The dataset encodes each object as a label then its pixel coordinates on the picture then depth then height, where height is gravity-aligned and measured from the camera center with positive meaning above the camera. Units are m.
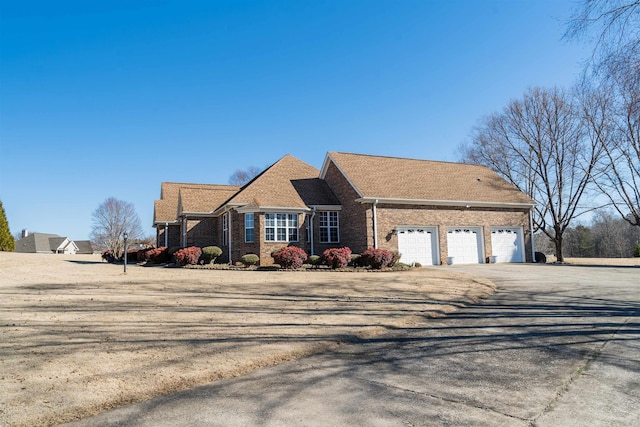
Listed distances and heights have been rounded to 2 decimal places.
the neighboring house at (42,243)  74.62 +2.84
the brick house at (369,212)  21.75 +2.18
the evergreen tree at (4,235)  41.86 +2.55
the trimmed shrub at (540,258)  26.42 -0.89
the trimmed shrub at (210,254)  22.47 -0.02
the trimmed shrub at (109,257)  34.46 -0.04
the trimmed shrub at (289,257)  19.30 -0.27
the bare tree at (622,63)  8.26 +3.74
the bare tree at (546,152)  28.80 +6.98
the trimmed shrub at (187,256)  22.45 -0.10
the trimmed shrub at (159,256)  27.06 -0.05
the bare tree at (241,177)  62.56 +11.67
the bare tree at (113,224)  69.19 +5.62
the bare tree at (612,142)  24.08 +6.25
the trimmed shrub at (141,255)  31.03 +0.04
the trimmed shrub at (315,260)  19.94 -0.48
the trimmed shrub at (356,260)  19.97 -0.52
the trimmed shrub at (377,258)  19.34 -0.43
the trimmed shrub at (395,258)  20.06 -0.48
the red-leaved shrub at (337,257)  19.28 -0.35
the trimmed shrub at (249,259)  20.44 -0.34
